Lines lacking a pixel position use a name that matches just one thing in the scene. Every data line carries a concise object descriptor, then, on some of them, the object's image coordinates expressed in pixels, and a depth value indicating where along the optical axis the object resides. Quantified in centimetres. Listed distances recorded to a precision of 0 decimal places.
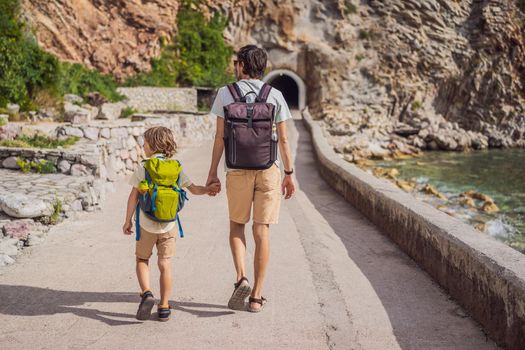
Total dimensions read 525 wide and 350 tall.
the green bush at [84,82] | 2500
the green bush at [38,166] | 812
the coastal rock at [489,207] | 1489
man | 380
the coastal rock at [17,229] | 552
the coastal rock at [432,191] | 1668
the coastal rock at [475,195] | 1634
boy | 369
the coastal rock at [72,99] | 2239
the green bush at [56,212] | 626
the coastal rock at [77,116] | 1534
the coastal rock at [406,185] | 1705
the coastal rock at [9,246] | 518
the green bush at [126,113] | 2163
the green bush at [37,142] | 883
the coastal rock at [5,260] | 498
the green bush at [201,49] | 3538
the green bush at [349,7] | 4169
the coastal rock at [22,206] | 580
